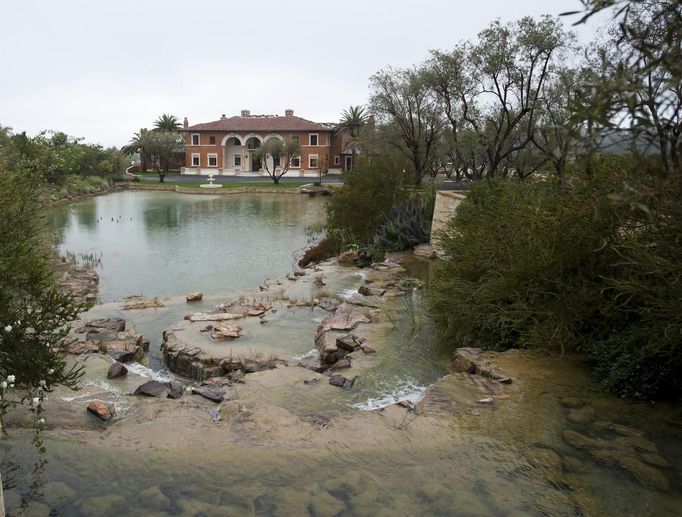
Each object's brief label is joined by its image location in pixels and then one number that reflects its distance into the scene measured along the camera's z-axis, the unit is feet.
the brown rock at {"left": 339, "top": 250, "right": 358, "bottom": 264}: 61.16
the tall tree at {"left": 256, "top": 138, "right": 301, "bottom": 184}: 195.62
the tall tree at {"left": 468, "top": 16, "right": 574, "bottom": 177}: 69.67
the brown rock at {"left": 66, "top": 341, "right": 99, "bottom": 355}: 29.48
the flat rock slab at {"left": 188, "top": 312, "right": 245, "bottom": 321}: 37.11
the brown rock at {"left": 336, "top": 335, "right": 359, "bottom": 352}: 29.66
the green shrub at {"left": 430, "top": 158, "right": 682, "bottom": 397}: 20.12
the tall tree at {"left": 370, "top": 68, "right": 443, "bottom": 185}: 104.76
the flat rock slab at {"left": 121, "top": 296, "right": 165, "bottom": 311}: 43.34
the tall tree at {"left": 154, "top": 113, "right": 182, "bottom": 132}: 252.62
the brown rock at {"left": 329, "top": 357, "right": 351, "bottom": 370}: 27.07
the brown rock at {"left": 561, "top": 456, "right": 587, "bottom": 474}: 16.51
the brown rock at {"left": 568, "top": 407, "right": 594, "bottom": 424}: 19.45
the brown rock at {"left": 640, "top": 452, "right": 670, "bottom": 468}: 16.62
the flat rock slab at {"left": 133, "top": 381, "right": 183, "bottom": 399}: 24.06
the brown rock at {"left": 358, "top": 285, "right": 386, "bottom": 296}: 42.49
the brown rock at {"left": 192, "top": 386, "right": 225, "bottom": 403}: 23.03
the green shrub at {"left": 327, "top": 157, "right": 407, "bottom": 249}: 70.69
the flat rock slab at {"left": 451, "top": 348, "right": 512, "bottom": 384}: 23.34
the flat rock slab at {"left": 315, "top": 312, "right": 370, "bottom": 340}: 32.96
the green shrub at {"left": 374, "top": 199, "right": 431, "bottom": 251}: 64.23
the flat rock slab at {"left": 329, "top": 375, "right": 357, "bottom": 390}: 24.77
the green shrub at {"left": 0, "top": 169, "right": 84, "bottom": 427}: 17.70
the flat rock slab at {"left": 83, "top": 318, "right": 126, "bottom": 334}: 34.87
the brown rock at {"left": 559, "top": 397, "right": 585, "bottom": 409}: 20.57
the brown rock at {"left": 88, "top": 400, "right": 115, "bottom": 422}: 20.90
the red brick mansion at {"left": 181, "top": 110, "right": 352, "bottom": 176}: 216.13
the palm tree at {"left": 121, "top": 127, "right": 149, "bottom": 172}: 216.54
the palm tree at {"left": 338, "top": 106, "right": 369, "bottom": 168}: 213.52
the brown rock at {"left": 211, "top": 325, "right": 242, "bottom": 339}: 32.86
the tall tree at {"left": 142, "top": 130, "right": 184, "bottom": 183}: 204.74
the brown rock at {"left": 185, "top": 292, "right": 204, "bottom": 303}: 45.56
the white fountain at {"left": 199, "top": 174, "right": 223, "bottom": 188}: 177.88
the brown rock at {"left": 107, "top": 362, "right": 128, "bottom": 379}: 26.50
